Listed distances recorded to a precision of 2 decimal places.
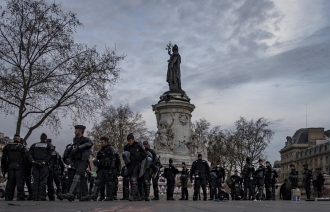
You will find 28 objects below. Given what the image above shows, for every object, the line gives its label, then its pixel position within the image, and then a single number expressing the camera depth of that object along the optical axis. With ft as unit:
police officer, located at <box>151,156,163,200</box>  51.18
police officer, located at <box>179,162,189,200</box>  60.18
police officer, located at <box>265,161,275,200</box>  64.59
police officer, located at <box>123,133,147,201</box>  43.73
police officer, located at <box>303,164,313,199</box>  64.14
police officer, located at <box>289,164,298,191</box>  64.13
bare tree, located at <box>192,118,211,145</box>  219.41
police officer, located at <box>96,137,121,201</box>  42.71
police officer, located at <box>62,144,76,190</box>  38.42
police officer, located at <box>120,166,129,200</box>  50.05
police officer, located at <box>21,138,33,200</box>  44.86
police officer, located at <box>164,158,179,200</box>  58.20
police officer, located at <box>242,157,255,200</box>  63.93
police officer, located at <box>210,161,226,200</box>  63.46
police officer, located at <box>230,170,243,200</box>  67.10
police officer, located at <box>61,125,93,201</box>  37.40
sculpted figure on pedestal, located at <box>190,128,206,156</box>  112.27
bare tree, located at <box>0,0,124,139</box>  78.28
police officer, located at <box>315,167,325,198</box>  67.72
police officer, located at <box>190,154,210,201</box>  57.06
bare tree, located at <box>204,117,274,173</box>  201.36
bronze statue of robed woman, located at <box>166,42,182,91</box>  120.78
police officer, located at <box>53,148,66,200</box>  49.84
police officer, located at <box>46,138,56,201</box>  46.19
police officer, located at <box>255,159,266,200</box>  61.77
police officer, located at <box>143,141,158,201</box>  44.91
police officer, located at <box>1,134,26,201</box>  44.11
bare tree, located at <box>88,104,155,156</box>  194.96
